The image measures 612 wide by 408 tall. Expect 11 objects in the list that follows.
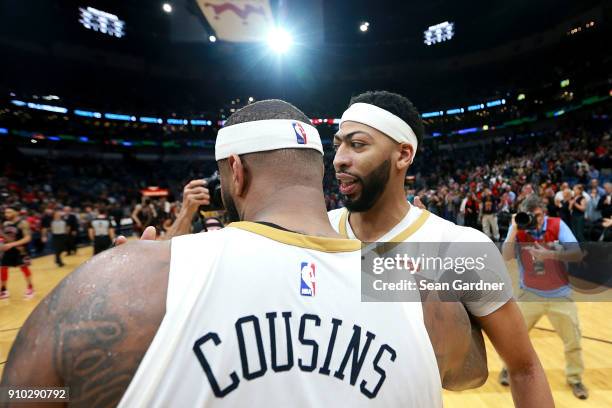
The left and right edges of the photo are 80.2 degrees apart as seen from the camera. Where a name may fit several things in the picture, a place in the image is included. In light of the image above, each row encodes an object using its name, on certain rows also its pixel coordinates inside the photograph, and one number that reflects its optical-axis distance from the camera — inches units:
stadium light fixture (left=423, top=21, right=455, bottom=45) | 1003.3
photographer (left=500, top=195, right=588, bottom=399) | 138.6
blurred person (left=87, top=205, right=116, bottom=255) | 384.2
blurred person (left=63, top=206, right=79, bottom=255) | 442.0
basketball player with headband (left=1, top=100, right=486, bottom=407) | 30.0
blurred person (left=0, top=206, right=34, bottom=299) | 284.0
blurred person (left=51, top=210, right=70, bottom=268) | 395.2
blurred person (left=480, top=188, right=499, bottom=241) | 398.9
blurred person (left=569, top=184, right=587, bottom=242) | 300.5
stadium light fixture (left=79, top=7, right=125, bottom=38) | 869.2
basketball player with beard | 62.7
